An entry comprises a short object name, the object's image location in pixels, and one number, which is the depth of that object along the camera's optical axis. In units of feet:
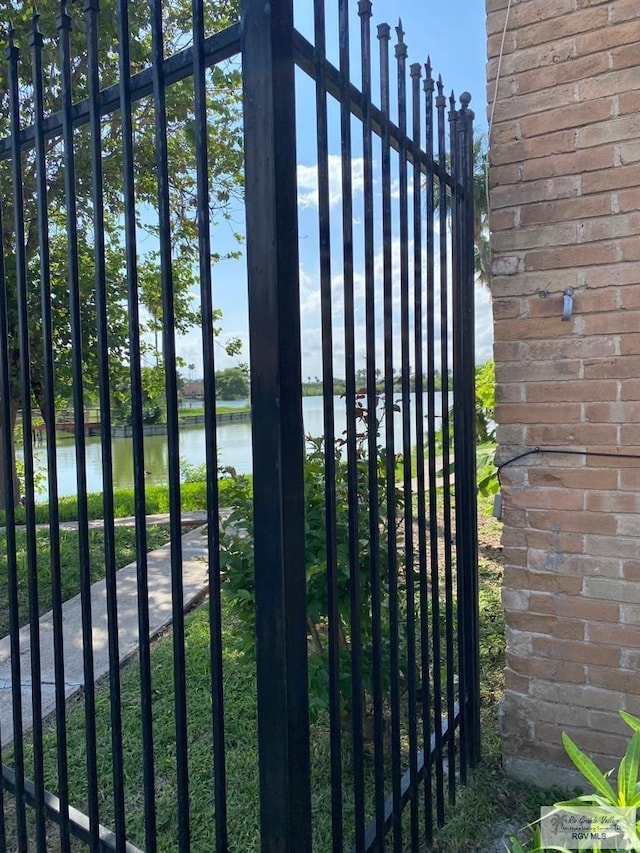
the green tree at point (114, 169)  16.60
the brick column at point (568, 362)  6.17
